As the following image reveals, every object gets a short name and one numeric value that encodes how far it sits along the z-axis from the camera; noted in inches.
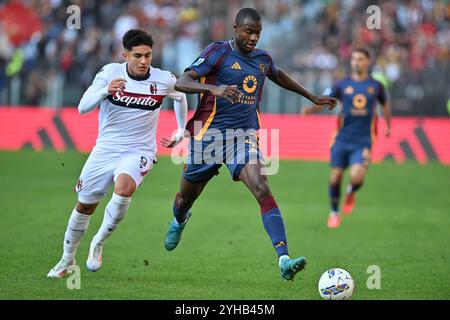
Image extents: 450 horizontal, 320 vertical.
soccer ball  652.7
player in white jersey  721.6
